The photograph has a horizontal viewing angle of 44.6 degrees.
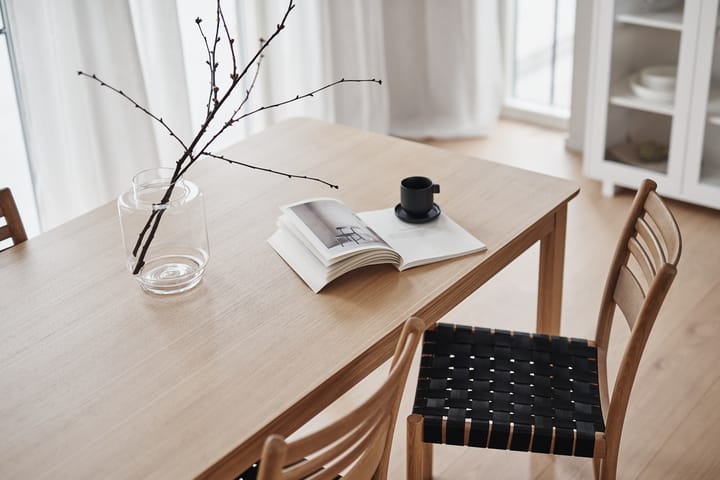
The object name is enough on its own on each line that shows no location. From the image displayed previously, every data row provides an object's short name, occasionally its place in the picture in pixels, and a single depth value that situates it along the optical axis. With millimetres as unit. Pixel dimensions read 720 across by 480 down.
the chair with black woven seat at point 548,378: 1732
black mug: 1933
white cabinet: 3178
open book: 1773
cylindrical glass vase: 1737
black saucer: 1959
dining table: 1383
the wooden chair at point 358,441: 1186
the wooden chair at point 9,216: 1954
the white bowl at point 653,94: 3359
